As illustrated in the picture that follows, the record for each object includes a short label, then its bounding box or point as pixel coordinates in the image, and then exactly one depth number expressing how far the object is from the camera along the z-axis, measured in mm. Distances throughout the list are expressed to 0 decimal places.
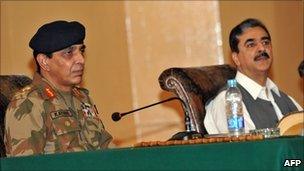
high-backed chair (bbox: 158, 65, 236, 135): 7221
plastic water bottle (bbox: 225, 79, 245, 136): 5897
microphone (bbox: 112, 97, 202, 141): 5389
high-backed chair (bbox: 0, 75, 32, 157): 6340
